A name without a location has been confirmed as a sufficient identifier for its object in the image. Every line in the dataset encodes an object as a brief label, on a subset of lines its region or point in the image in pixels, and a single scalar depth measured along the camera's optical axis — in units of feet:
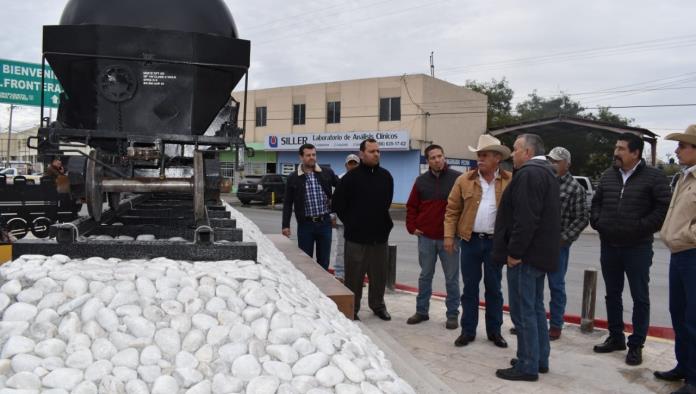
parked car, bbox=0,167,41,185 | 111.04
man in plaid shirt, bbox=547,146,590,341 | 17.90
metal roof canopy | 72.64
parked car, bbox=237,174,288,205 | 87.71
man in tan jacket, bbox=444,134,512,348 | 16.88
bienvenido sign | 60.95
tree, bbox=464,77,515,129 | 146.00
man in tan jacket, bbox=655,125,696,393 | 13.05
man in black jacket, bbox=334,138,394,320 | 19.51
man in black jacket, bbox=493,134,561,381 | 13.65
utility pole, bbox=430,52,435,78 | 140.17
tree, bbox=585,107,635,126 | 136.22
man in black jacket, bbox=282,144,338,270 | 21.76
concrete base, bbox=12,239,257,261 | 12.51
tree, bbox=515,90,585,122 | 149.18
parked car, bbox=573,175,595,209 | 70.59
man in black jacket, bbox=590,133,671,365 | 15.47
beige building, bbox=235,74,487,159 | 94.89
